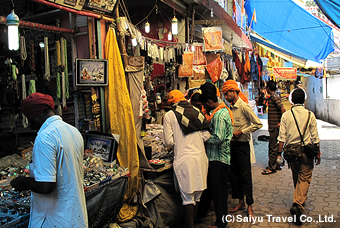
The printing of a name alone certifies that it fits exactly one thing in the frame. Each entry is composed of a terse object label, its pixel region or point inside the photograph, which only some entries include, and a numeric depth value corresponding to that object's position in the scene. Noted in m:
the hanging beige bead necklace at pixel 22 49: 4.82
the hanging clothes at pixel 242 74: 10.34
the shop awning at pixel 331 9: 5.26
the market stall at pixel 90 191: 3.10
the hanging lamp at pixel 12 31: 3.32
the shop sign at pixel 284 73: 18.69
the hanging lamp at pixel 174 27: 6.78
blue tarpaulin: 14.48
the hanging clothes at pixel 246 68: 10.44
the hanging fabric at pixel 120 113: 4.52
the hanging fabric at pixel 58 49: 4.96
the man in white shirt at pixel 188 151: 4.29
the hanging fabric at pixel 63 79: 4.98
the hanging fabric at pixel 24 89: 5.03
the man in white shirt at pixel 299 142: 4.80
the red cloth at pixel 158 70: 7.97
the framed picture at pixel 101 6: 4.36
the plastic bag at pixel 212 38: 7.78
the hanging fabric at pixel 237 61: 10.01
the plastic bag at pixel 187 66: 7.46
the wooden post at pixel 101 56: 4.66
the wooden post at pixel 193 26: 8.66
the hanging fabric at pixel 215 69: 7.99
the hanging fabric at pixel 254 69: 10.84
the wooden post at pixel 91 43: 4.65
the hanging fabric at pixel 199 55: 8.02
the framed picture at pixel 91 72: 4.55
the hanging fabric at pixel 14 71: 5.02
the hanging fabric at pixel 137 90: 4.71
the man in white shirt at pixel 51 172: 2.40
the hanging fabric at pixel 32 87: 4.95
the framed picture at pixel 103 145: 4.51
